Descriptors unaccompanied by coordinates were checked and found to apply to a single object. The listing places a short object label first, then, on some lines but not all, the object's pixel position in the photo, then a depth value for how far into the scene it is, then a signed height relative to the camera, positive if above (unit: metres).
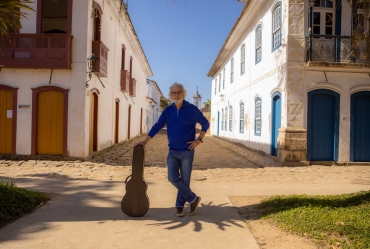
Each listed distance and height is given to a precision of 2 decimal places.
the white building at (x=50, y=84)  10.12 +1.32
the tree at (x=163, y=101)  68.44 +5.36
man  4.13 -0.18
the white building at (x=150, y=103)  32.69 +2.55
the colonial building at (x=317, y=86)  10.40 +1.42
